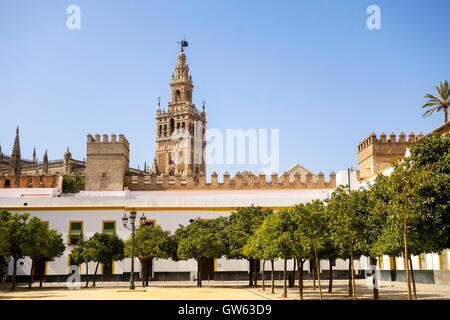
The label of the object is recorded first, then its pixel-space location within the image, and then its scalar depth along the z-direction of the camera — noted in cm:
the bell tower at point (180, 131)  9050
